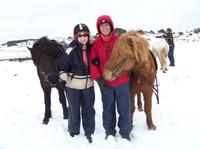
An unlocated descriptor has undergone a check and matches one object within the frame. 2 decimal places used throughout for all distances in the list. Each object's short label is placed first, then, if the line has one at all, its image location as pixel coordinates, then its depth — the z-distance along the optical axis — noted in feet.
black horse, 10.66
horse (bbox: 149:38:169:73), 23.24
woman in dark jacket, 9.28
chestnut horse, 8.54
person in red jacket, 8.96
